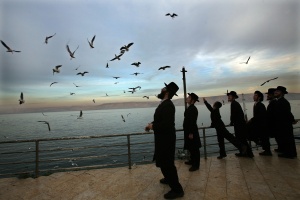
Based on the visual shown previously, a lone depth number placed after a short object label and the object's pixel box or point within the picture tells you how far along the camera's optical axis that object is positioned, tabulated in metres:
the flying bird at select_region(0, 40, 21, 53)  6.12
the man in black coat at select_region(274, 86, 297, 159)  6.34
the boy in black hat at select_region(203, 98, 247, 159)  6.45
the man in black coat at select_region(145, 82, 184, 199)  3.98
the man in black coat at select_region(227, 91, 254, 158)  6.57
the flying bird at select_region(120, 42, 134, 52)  8.23
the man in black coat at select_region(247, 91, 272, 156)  6.75
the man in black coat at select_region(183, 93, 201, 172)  5.70
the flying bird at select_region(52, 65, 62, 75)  8.17
